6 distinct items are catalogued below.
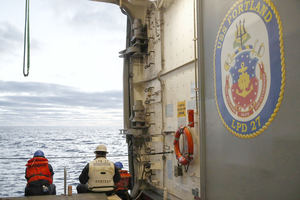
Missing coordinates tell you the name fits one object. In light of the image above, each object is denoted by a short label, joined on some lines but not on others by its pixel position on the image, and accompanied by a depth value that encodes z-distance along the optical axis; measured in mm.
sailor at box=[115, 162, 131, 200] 6035
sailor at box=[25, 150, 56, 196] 5008
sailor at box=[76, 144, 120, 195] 5160
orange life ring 4711
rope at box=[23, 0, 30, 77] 4580
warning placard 5295
